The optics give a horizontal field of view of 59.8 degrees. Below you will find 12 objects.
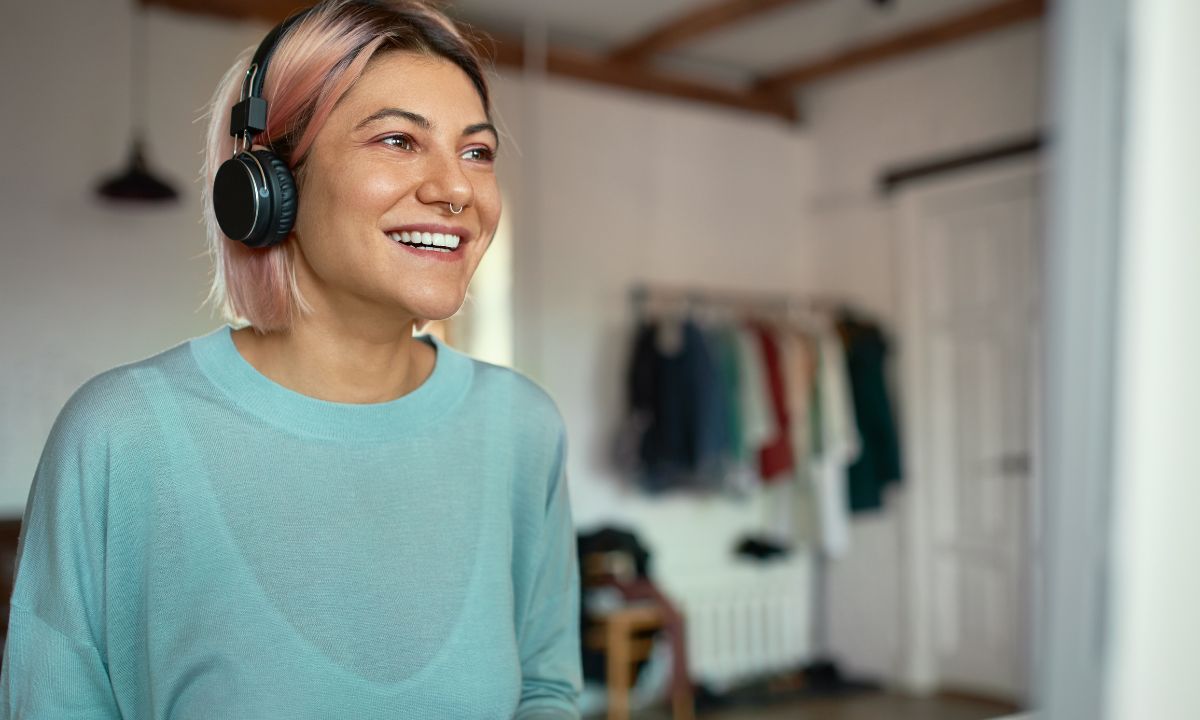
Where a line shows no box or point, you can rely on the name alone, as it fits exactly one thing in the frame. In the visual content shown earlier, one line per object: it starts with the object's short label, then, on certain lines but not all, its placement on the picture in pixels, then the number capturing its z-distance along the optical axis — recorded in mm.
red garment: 3350
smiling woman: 614
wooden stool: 2795
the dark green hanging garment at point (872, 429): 3428
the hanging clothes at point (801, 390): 3389
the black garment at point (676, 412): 3096
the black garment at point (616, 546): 2945
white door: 3168
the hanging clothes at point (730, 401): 3195
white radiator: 3375
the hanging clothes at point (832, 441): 3357
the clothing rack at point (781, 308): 3414
